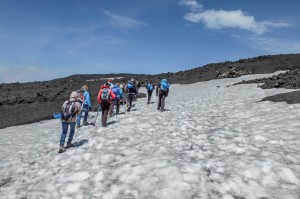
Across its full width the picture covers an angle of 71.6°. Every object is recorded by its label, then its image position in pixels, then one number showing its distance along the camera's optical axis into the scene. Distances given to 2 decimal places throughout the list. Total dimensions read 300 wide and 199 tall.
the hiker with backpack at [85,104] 12.35
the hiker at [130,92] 15.25
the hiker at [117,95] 13.84
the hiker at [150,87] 18.01
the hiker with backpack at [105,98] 11.26
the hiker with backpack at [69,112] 8.06
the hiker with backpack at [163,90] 14.51
